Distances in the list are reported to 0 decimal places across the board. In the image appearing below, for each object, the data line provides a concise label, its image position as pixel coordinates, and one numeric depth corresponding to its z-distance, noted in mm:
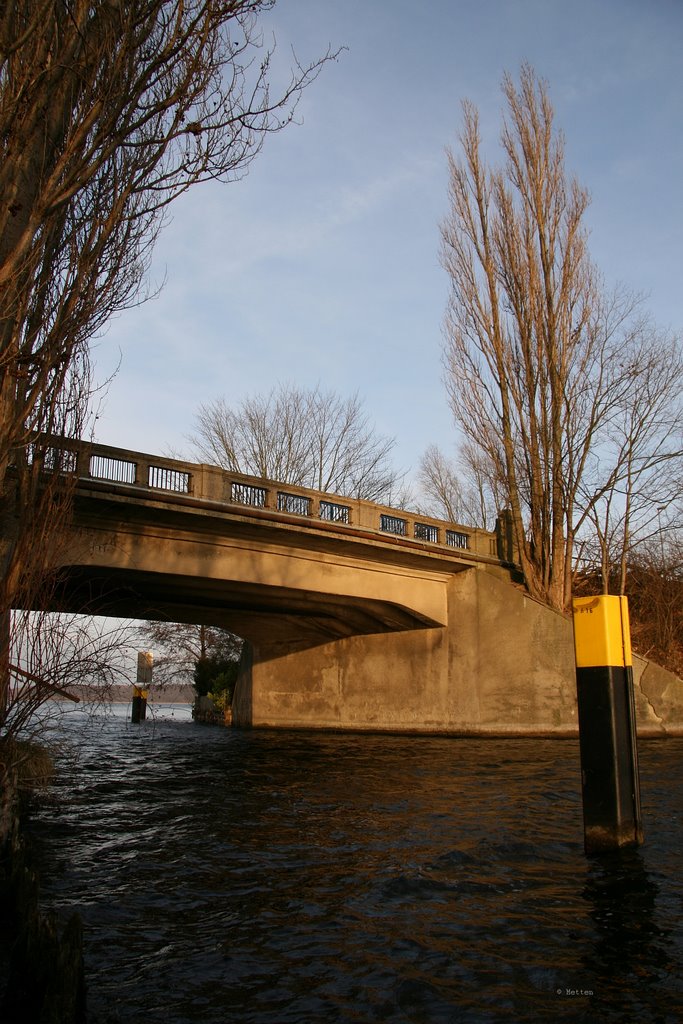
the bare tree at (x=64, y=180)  6383
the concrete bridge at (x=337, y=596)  15352
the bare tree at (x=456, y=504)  40153
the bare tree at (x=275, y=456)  32906
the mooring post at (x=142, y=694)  32022
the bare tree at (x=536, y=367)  21453
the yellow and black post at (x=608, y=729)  5793
